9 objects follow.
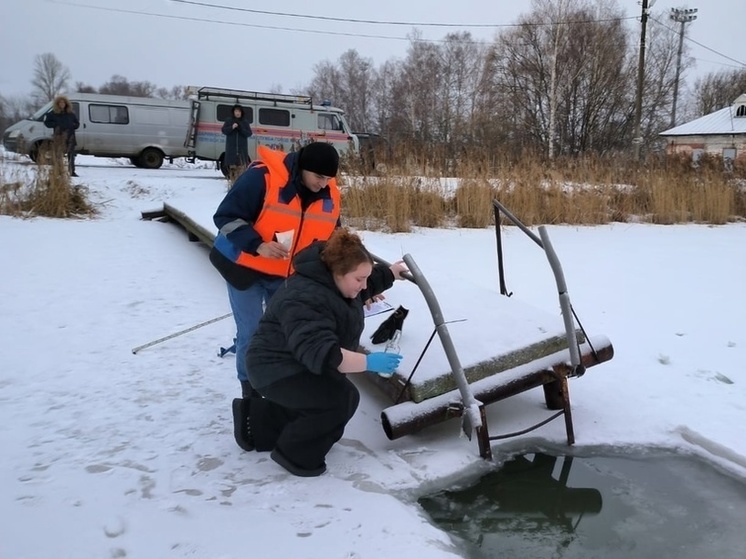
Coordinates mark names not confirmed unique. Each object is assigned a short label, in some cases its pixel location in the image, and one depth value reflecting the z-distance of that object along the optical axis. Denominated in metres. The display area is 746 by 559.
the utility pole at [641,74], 23.52
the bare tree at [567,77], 34.84
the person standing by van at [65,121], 12.34
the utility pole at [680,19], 47.78
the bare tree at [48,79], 69.12
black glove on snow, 3.42
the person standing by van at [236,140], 12.13
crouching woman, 2.46
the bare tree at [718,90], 51.04
